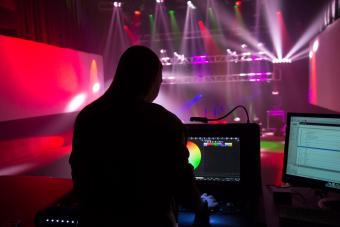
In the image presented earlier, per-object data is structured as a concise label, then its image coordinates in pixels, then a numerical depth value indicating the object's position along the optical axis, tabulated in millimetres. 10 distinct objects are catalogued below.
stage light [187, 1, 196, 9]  6531
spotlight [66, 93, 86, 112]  4679
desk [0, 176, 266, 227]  1299
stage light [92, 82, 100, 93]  5461
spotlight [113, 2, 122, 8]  6229
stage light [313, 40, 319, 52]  5395
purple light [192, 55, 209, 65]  7226
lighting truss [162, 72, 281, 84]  6902
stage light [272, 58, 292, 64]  6843
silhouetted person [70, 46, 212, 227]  958
